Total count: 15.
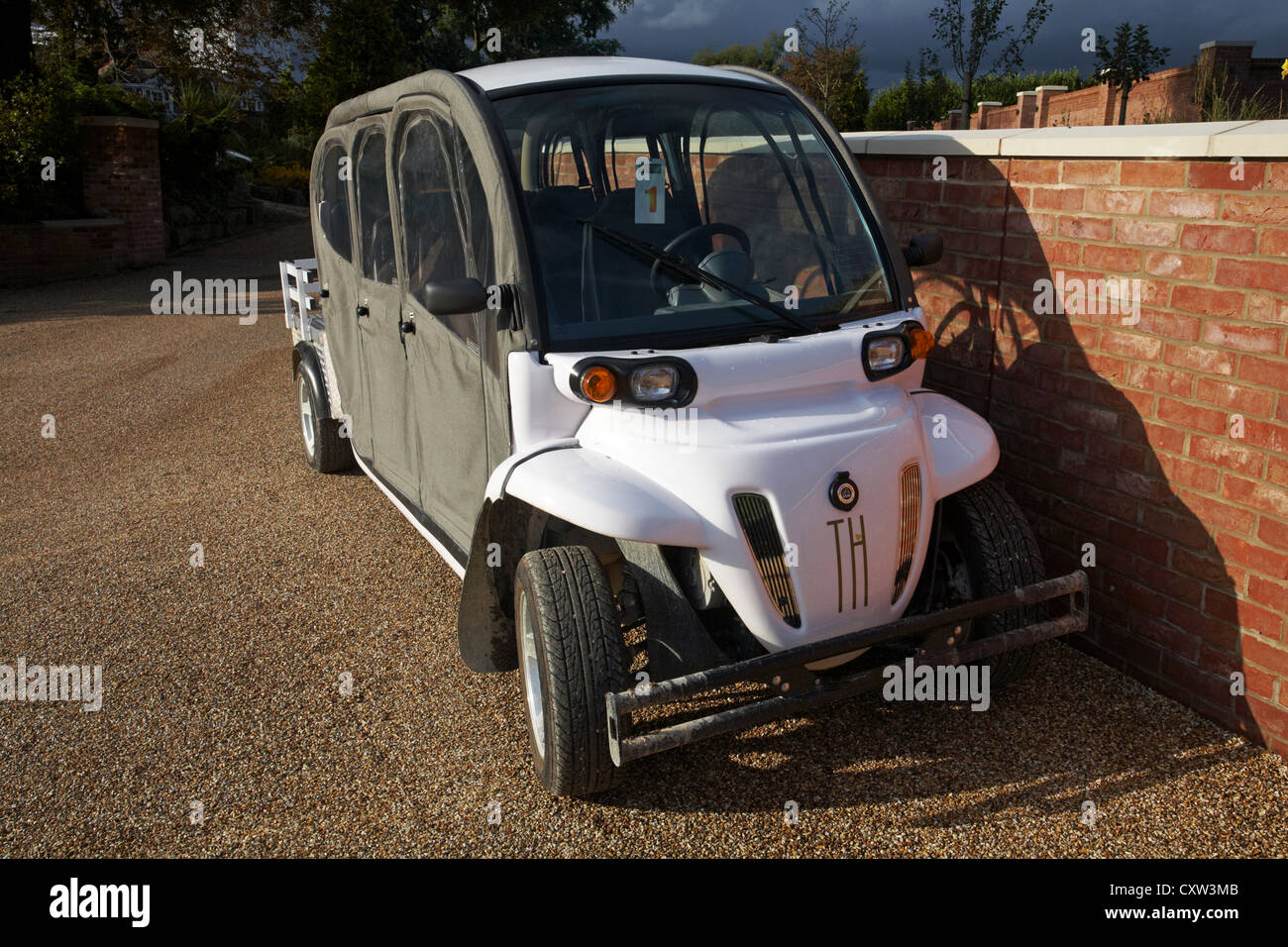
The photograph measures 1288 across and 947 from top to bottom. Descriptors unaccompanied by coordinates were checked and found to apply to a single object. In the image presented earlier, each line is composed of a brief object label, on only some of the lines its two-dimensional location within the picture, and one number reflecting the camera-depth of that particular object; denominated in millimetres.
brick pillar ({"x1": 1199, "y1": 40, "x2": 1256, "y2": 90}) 20078
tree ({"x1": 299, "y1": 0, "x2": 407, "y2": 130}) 22781
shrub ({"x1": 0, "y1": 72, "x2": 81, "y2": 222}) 15156
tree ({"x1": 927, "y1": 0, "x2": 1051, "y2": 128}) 18266
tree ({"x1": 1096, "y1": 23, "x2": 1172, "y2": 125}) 17938
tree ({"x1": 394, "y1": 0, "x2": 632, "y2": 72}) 27469
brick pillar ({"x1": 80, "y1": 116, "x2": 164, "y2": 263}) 16609
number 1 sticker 3938
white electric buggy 3180
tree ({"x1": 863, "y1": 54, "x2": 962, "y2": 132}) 27422
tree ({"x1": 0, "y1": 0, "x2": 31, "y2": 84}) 15852
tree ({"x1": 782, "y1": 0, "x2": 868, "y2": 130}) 25531
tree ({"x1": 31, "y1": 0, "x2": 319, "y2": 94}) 19125
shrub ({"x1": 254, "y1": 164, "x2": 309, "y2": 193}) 24656
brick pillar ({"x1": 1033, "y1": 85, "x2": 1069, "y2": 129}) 25578
